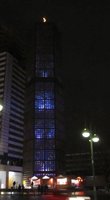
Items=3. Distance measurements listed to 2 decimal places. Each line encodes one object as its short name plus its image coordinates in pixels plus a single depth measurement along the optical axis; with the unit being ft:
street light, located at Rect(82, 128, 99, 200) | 83.97
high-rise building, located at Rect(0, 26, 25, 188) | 529.86
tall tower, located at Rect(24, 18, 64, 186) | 450.71
